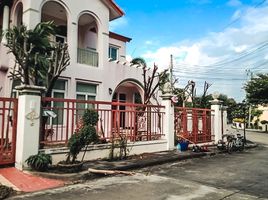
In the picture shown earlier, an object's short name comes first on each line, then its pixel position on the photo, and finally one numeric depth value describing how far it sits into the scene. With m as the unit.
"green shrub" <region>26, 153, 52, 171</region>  5.87
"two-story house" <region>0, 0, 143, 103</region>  10.01
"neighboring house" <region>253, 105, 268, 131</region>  34.91
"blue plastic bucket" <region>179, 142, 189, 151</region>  9.69
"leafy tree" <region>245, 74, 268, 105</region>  25.58
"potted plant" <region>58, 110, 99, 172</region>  5.96
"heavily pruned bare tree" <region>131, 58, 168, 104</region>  11.81
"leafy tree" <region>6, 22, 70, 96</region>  8.07
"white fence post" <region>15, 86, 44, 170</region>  5.95
